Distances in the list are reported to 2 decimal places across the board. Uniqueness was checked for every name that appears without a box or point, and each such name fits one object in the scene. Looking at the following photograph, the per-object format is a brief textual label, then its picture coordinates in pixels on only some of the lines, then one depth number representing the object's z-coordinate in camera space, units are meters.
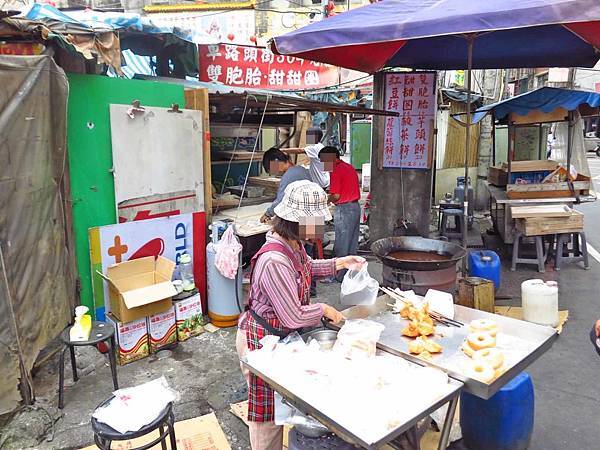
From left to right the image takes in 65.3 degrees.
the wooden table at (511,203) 8.41
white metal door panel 5.06
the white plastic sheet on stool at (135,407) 2.57
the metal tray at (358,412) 1.91
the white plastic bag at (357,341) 2.57
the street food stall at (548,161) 8.19
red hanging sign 9.41
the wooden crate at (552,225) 7.77
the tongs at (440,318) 3.09
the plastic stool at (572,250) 8.02
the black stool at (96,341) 3.89
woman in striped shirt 2.71
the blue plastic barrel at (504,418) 3.26
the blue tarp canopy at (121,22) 4.44
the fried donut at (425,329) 2.90
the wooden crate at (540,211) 7.85
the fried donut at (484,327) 2.75
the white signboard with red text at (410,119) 8.62
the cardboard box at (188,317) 5.33
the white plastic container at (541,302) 5.65
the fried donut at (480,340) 2.60
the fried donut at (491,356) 2.40
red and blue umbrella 3.99
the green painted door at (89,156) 4.64
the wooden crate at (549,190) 8.51
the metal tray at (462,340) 2.40
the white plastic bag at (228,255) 5.48
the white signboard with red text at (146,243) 4.91
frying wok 4.67
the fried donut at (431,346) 2.67
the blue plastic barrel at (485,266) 6.67
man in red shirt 7.61
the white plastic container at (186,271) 5.57
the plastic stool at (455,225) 9.45
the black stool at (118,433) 2.51
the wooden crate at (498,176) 10.05
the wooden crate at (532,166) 9.11
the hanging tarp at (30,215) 3.69
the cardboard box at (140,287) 4.73
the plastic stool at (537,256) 7.94
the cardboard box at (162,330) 5.02
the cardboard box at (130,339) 4.75
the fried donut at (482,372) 2.31
